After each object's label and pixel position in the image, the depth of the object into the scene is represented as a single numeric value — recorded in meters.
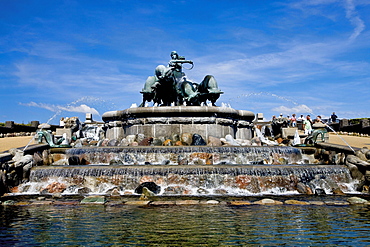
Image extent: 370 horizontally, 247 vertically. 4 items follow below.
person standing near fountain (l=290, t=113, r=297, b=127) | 33.42
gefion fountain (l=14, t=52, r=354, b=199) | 12.45
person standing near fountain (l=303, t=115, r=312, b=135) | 23.91
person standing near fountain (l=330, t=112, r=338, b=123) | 44.96
